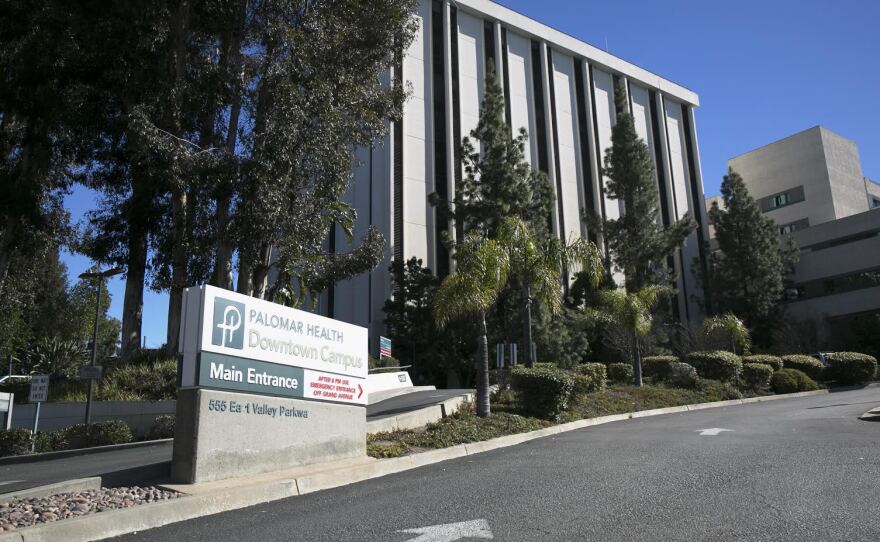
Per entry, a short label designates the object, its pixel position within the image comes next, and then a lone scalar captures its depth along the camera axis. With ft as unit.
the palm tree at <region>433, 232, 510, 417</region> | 45.34
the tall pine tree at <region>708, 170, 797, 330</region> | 144.66
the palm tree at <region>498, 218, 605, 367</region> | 52.65
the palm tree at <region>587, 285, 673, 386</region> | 70.28
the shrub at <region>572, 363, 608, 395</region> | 56.65
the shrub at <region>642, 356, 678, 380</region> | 74.59
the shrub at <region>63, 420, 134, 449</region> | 54.80
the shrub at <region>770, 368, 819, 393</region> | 77.56
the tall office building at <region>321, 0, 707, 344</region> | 126.41
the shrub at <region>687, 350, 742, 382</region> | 74.74
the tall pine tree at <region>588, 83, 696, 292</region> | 127.13
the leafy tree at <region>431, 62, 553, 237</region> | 103.09
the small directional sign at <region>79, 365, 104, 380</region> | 58.54
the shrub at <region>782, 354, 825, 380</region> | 85.35
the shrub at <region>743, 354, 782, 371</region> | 82.12
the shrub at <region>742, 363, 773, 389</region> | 76.02
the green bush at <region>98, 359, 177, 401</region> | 64.90
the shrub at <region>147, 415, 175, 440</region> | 56.24
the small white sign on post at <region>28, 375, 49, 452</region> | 56.85
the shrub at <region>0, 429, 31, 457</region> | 54.29
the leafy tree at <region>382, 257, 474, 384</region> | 108.88
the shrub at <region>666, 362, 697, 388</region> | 71.56
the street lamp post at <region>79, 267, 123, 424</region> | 72.74
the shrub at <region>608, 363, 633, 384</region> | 73.97
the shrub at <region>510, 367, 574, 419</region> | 47.60
